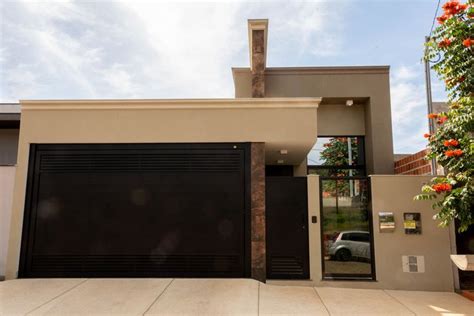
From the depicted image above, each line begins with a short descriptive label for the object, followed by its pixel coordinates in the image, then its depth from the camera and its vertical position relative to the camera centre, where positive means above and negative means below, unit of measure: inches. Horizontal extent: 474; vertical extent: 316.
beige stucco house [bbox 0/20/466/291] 261.6 -2.2
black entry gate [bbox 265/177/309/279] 264.5 -20.8
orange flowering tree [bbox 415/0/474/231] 214.1 +63.2
